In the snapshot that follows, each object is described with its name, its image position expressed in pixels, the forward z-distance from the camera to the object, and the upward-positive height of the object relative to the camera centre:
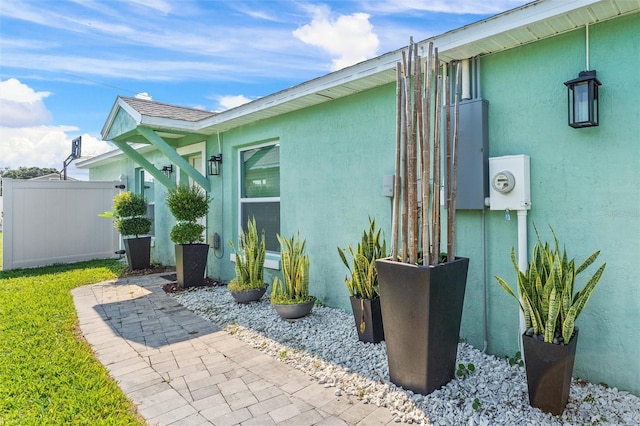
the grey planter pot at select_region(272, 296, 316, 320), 4.30 -1.18
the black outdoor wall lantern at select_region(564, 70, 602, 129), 2.62 +0.79
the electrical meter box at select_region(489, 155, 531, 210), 2.98 +0.22
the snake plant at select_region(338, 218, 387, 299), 3.63 -0.57
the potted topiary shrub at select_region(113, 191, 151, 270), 8.21 -0.34
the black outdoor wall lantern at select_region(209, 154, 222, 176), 6.77 +0.90
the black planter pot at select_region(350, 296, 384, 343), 3.56 -1.08
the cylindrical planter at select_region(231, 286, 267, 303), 5.09 -1.18
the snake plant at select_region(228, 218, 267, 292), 5.14 -0.79
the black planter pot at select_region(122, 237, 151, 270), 8.20 -0.91
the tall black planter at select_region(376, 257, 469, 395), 2.54 -0.79
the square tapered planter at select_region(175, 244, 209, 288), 6.24 -0.90
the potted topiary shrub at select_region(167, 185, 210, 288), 6.27 -0.45
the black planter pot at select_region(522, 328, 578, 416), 2.26 -1.03
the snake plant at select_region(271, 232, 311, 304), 4.42 -0.85
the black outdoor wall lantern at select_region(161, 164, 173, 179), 8.43 +0.98
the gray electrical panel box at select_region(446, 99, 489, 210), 3.20 +0.49
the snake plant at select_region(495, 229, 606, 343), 2.27 -0.56
